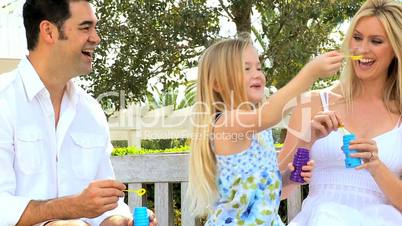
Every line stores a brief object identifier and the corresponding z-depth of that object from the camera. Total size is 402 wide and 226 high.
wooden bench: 3.45
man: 2.47
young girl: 3.03
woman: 2.74
